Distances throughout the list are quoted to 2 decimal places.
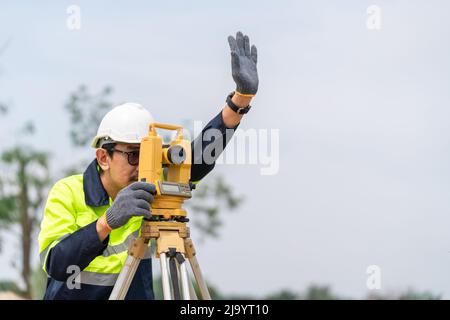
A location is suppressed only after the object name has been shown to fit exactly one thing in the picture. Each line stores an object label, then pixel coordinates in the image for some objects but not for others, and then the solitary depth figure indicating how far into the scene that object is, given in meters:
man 7.66
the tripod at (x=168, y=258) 7.12
